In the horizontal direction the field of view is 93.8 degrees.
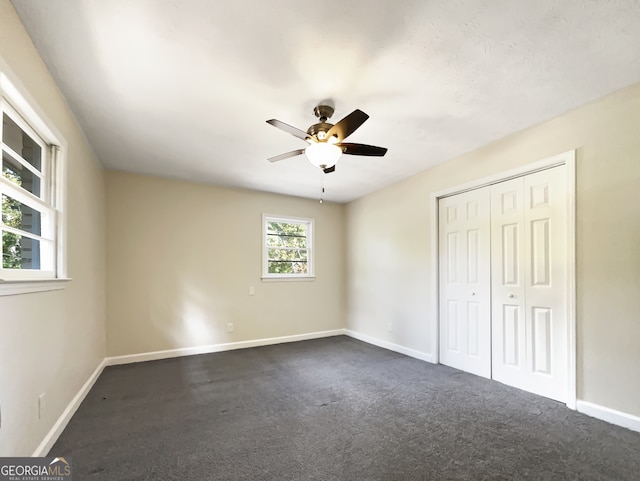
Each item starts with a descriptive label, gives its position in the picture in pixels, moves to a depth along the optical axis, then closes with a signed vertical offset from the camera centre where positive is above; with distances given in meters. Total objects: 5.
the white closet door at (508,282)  2.99 -0.40
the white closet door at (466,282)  3.33 -0.45
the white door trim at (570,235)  2.50 +0.07
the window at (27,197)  1.63 +0.29
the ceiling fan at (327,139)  2.17 +0.81
